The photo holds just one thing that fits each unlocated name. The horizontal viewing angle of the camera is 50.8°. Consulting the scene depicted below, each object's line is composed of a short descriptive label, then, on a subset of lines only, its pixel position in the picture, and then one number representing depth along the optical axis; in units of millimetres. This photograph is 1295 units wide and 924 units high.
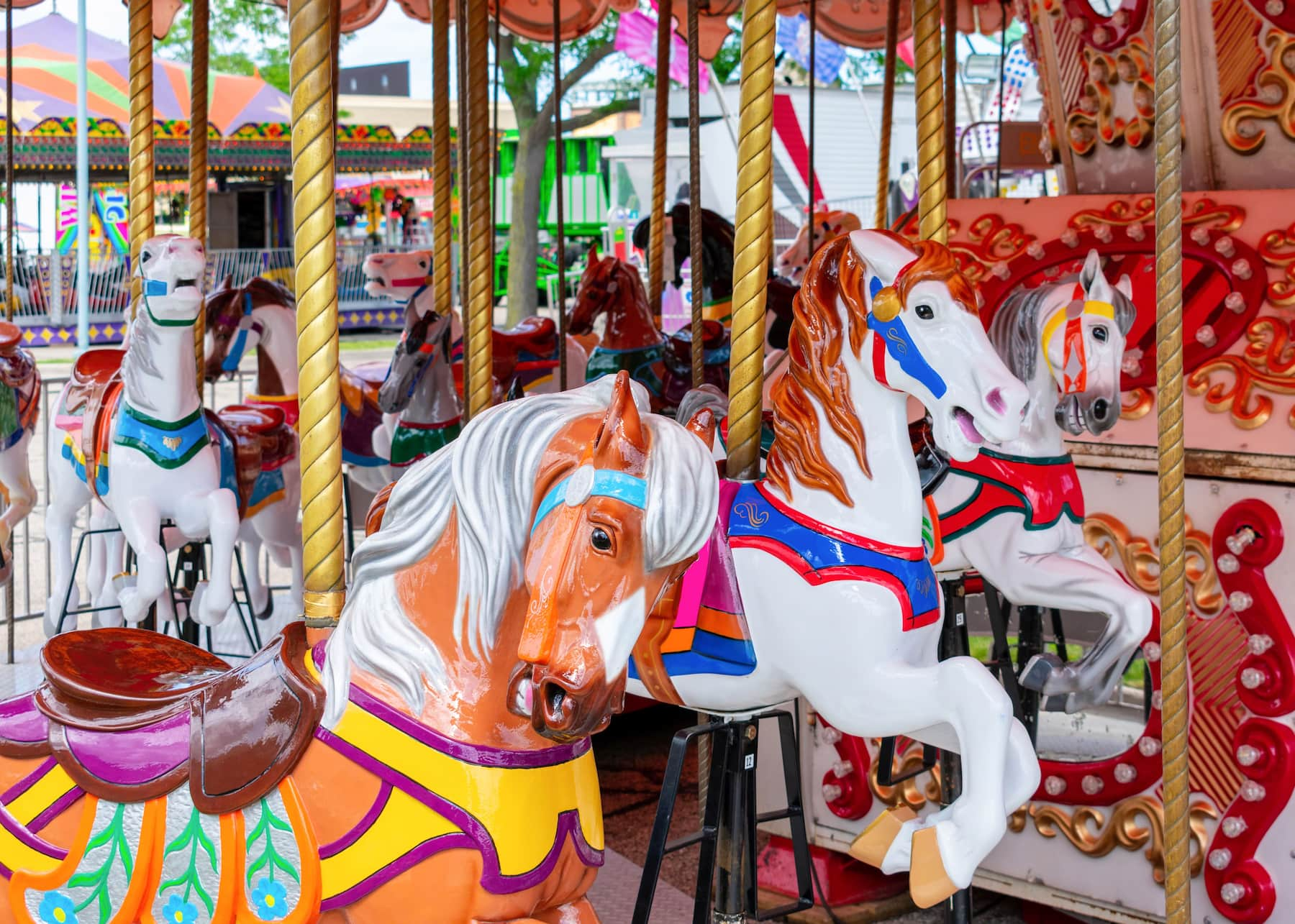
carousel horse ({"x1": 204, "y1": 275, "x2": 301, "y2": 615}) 3898
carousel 1495
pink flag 9961
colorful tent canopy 14109
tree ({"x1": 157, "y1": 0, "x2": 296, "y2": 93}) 17500
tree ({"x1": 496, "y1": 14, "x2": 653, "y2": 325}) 10172
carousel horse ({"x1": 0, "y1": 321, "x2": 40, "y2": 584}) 4328
